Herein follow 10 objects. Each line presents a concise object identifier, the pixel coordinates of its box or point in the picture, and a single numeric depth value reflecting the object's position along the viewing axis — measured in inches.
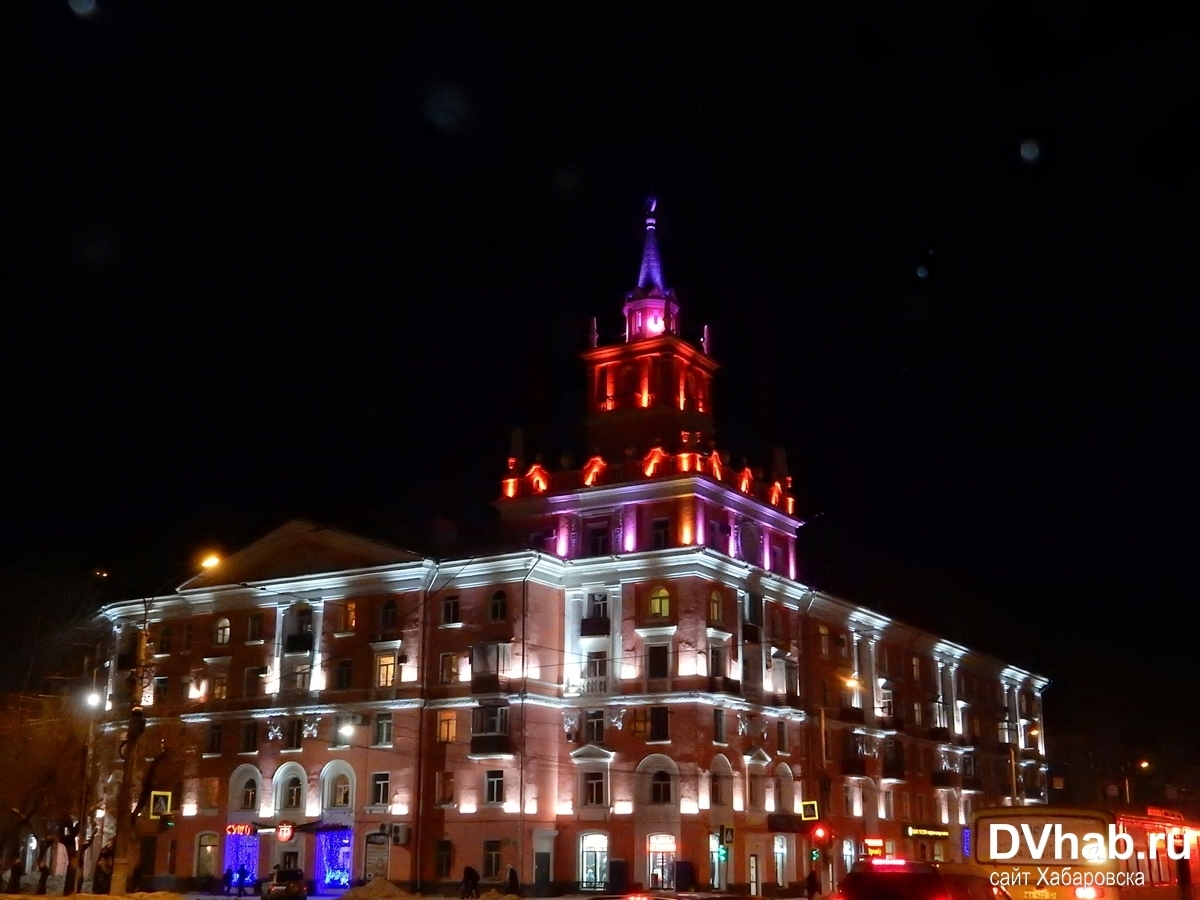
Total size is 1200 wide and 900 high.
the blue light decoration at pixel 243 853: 2699.3
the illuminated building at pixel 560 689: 2493.8
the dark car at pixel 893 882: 858.1
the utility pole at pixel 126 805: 1390.3
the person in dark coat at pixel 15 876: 2115.2
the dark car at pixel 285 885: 2145.7
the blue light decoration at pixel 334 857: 2598.4
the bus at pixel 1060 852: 1146.0
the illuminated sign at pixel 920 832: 3102.9
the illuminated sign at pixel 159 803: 1593.3
